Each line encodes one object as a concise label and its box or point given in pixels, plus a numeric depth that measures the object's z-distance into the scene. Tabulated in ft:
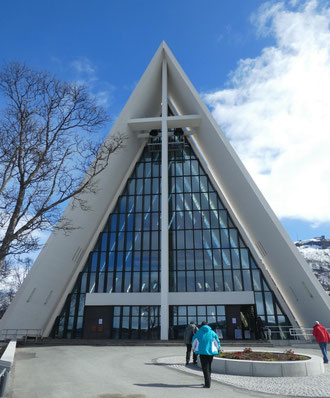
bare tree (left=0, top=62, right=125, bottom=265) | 26.40
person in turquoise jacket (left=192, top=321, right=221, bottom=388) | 17.51
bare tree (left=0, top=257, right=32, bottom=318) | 116.94
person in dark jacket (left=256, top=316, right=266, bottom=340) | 63.00
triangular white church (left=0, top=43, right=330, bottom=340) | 58.08
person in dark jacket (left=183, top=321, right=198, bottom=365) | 27.48
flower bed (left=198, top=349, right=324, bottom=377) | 21.57
